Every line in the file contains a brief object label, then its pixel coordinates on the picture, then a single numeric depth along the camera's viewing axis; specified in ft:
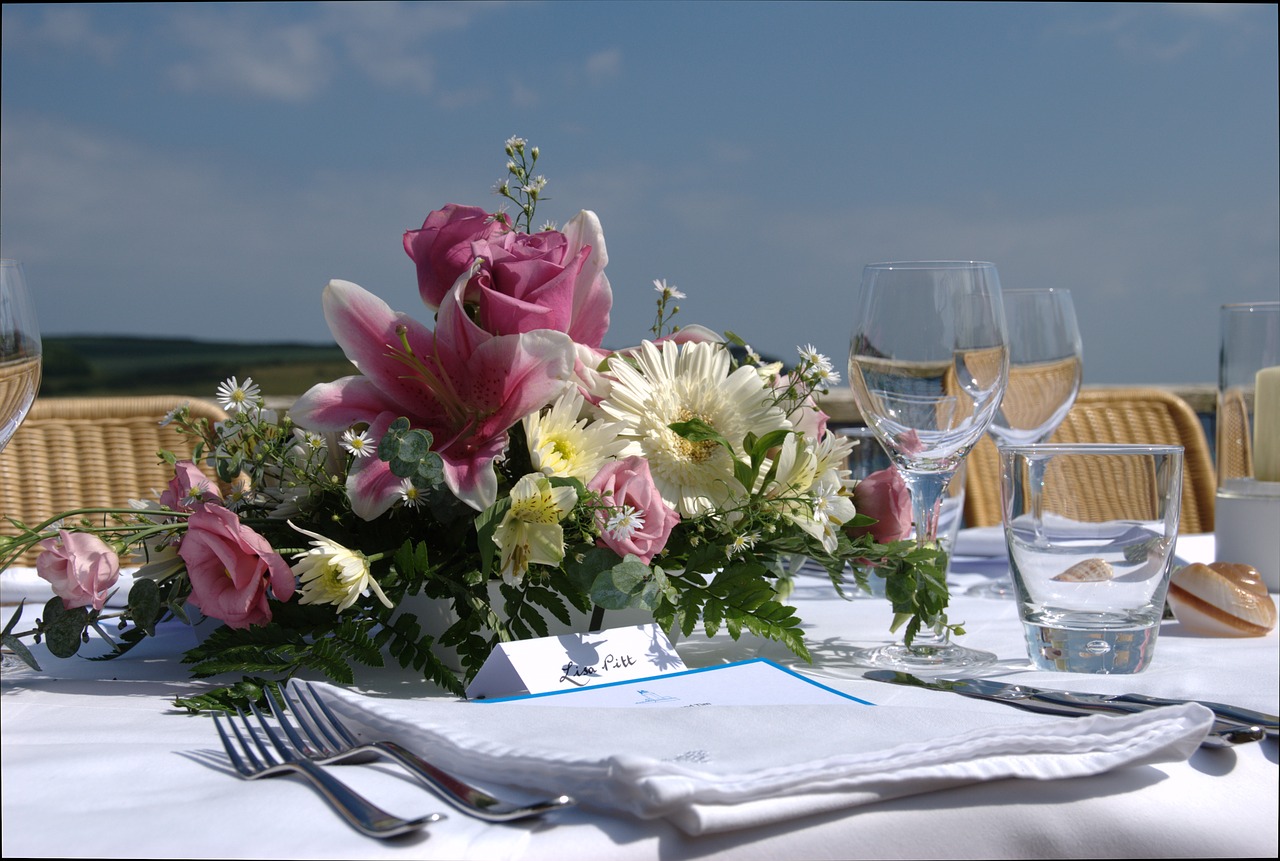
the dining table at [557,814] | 1.56
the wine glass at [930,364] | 2.98
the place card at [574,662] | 2.46
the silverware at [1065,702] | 2.02
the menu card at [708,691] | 2.35
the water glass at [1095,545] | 2.81
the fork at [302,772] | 1.56
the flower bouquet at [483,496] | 2.55
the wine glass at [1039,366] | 4.59
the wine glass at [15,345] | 2.86
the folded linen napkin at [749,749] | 1.65
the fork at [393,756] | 1.64
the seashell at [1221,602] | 3.32
